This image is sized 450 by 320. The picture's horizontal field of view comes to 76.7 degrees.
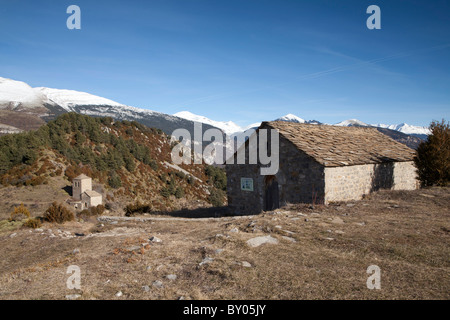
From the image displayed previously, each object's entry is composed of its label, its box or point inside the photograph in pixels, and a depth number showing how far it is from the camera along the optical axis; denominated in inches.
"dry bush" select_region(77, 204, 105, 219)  1184.1
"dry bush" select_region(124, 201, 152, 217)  636.7
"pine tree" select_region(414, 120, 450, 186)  588.4
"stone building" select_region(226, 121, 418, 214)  512.7
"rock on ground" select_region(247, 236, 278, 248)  281.3
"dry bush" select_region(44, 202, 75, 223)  527.7
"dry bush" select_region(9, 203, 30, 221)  566.7
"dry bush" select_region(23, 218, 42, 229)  475.8
